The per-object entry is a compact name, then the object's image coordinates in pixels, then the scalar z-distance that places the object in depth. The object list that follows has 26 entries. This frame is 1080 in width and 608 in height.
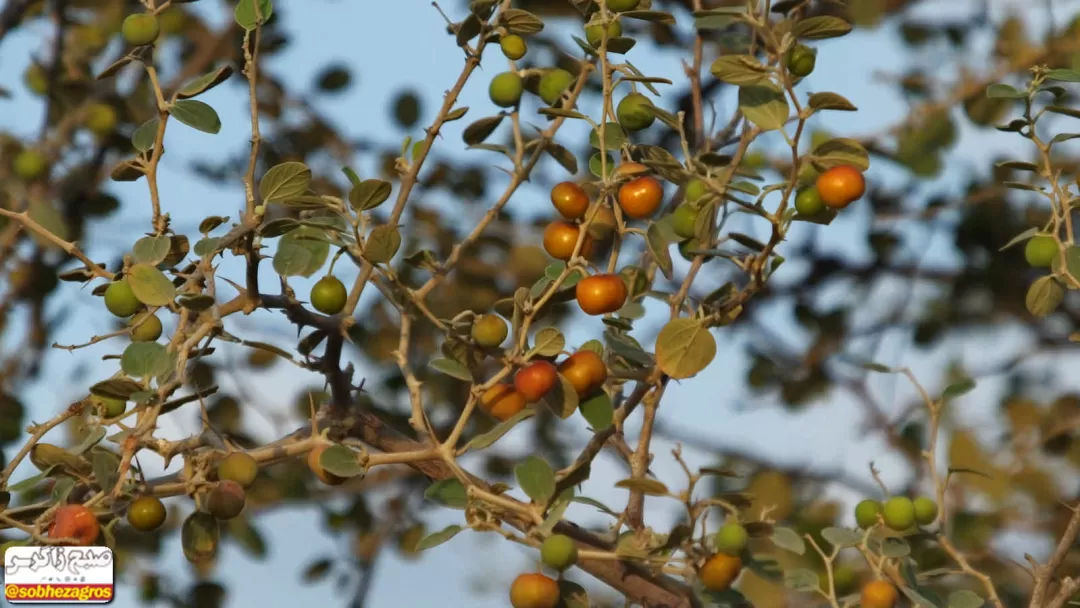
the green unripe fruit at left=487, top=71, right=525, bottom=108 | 3.27
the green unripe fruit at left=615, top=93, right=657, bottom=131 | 3.24
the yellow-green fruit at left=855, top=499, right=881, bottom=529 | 3.26
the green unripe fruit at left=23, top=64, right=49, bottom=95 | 4.42
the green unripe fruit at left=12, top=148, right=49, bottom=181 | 4.01
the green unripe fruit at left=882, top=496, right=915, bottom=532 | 3.25
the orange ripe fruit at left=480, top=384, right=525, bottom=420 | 3.21
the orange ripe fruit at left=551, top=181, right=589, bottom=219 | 3.22
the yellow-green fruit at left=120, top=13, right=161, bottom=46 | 3.23
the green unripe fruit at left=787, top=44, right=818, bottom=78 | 3.21
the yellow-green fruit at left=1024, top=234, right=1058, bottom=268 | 3.26
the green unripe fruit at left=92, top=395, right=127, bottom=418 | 3.21
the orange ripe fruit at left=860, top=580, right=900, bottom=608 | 3.24
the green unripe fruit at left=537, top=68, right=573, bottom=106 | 3.27
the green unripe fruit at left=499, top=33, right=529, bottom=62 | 3.26
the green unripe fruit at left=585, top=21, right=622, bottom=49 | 3.24
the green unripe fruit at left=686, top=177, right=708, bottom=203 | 3.21
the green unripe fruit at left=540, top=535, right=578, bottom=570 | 3.17
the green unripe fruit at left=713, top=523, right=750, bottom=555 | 3.19
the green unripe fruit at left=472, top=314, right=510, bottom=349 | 3.22
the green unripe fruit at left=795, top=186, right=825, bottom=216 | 3.20
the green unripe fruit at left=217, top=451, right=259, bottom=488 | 3.20
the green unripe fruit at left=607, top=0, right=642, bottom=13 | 3.23
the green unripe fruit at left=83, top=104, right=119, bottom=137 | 4.11
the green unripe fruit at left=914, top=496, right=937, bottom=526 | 3.26
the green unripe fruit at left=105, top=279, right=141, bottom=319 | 3.21
